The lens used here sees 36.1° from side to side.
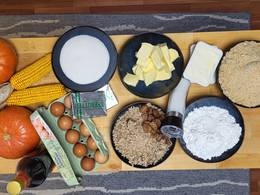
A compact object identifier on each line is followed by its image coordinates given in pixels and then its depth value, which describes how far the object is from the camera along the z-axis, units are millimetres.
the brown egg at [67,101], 1078
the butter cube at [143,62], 1021
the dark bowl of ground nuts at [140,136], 1076
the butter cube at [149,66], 1023
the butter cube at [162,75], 1027
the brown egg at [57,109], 1084
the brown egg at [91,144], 1083
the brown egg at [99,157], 1086
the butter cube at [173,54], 1038
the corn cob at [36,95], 1089
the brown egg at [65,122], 1078
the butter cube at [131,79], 1044
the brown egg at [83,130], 1083
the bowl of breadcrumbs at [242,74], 1018
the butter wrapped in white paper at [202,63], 1060
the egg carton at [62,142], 1047
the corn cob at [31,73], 1086
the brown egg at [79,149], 1082
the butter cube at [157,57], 1011
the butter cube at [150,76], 1026
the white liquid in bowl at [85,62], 1007
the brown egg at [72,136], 1078
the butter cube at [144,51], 1021
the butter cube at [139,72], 1029
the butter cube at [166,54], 1020
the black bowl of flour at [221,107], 1079
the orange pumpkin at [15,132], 1059
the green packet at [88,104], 1050
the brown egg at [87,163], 1084
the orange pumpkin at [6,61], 1053
